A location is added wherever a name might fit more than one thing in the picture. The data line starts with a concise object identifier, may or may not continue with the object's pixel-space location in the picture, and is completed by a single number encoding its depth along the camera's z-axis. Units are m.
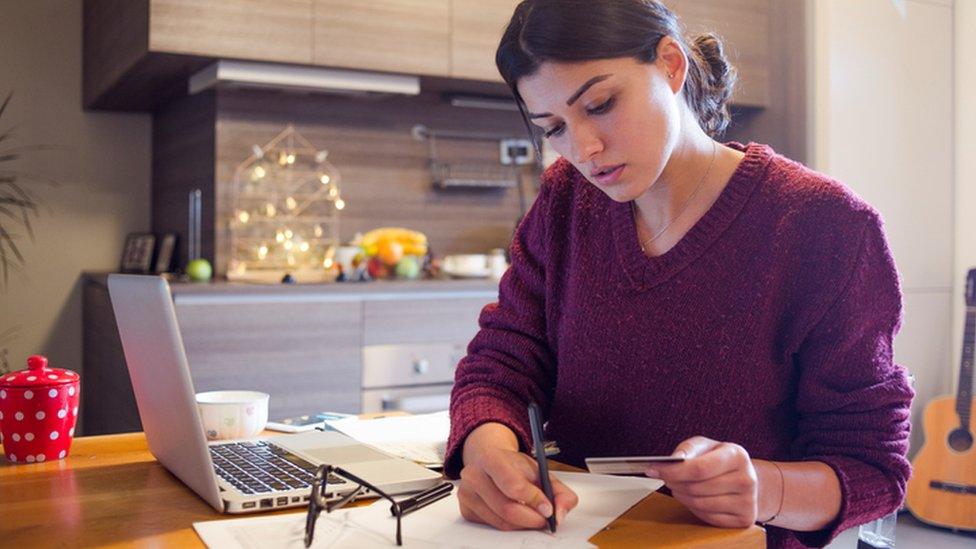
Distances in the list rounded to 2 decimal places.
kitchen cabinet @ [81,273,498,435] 2.93
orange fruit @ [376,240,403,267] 3.45
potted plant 3.82
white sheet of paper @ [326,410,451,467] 1.33
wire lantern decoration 3.52
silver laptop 1.07
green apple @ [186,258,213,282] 3.24
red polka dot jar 1.30
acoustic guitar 3.43
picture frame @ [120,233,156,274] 3.86
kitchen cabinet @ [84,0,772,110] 3.01
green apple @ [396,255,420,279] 3.45
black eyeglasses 0.96
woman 1.14
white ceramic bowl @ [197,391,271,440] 1.41
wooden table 0.98
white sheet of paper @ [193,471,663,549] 0.96
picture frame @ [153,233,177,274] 3.77
